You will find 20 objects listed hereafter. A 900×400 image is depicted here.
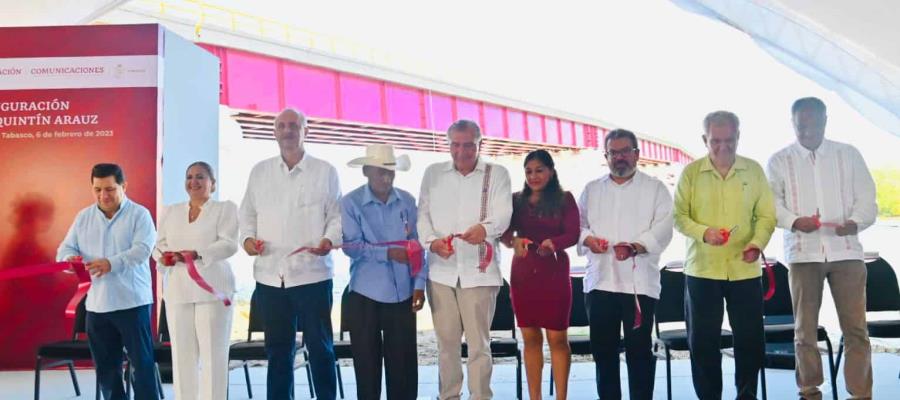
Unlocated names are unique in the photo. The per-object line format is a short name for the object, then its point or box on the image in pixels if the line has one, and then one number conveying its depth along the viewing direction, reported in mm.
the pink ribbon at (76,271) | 3152
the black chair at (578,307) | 4078
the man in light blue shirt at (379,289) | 3086
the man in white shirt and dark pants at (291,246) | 3096
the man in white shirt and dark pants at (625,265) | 3041
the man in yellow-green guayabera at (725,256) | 3045
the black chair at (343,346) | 3684
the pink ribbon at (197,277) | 3045
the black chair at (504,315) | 4051
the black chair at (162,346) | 3697
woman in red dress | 3023
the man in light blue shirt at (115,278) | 3213
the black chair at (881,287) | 4117
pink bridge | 7984
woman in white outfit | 3076
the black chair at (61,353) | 3791
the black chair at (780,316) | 4020
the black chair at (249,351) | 3641
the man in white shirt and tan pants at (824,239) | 3164
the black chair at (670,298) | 4004
